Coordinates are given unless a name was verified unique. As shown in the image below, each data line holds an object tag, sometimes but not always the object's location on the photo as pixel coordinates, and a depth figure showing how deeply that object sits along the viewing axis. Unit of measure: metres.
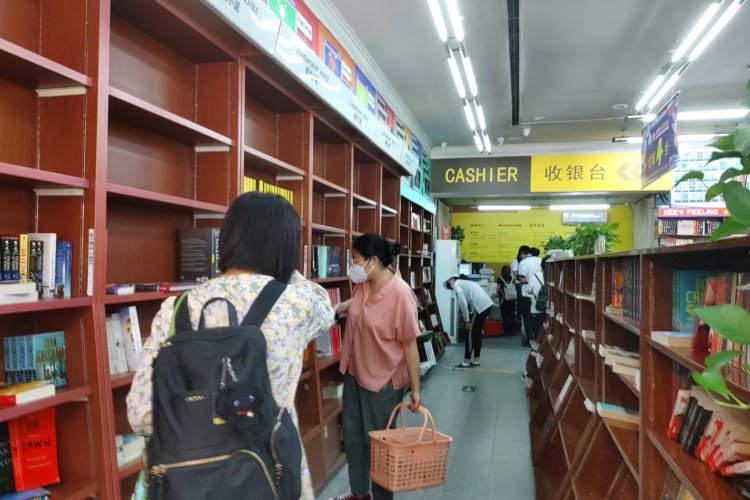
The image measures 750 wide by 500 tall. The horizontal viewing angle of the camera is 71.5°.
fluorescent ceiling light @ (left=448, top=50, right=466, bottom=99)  4.78
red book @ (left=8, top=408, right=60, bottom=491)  1.65
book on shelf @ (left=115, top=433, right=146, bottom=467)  1.94
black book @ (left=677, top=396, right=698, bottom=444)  1.60
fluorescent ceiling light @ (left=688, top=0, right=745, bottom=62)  3.79
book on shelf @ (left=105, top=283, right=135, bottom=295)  1.94
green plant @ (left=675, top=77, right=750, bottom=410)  0.81
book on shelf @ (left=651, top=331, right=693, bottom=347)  1.61
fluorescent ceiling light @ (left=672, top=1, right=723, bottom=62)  3.89
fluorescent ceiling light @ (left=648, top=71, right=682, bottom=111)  5.38
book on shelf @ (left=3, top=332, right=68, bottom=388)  1.69
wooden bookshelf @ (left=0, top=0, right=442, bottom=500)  1.75
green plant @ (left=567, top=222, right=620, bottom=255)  5.05
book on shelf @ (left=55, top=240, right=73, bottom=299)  1.73
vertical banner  4.77
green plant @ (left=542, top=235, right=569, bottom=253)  8.39
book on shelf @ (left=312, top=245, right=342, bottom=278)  3.81
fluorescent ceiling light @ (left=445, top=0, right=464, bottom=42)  3.76
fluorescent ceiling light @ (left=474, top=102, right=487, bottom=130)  6.30
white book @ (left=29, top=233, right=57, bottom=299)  1.68
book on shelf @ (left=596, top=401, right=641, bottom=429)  2.31
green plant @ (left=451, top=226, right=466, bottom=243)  12.67
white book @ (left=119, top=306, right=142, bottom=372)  2.04
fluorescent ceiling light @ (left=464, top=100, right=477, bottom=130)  6.18
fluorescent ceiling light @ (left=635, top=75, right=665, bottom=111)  5.54
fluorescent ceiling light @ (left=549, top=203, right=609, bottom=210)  12.55
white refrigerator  9.34
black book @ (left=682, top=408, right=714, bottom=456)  1.52
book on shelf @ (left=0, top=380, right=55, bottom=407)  1.51
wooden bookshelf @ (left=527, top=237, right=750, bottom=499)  1.52
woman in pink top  2.79
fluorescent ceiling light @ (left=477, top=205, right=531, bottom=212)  13.18
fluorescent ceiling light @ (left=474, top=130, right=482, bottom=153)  7.47
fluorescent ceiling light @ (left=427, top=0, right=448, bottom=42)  3.74
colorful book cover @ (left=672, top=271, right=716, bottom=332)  1.75
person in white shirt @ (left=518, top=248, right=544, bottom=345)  8.33
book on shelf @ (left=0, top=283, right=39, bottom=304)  1.51
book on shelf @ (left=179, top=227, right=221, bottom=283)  2.55
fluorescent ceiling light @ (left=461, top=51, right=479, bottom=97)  4.79
